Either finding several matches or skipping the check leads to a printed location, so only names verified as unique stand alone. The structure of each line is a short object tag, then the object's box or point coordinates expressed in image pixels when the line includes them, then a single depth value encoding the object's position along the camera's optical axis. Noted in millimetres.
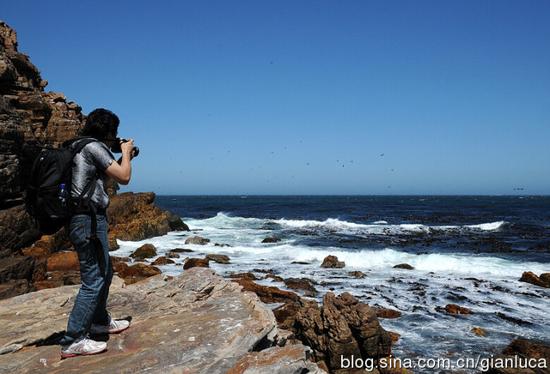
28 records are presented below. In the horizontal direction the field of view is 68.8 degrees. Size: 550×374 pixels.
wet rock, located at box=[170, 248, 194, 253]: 19188
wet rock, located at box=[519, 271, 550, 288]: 13062
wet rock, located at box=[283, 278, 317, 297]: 11867
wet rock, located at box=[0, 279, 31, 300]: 7812
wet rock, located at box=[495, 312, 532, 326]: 9367
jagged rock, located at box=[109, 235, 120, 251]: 19141
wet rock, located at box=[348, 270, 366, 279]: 14422
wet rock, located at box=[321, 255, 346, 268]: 16500
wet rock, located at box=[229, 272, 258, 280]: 13595
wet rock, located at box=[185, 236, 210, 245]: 22312
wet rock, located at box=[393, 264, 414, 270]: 16492
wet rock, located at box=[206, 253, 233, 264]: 16828
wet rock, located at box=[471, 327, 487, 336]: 8550
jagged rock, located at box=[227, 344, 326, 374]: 3408
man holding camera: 3570
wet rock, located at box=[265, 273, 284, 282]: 13394
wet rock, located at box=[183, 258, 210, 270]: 15078
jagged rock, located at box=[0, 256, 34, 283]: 8586
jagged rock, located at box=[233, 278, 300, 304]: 10841
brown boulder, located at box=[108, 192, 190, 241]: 23212
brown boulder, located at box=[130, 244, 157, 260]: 17391
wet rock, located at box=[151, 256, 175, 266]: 15783
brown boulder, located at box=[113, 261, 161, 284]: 12925
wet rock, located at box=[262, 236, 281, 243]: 24350
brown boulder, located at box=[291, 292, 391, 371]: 6891
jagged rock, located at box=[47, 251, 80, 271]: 12727
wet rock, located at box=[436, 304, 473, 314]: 10166
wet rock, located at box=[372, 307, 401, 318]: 9789
